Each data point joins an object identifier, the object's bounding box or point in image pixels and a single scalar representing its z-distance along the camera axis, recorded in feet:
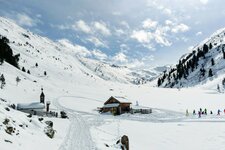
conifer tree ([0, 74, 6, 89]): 154.07
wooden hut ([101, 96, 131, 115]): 156.95
